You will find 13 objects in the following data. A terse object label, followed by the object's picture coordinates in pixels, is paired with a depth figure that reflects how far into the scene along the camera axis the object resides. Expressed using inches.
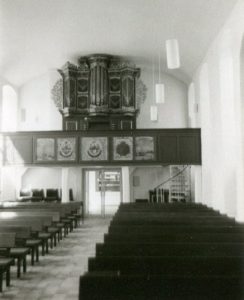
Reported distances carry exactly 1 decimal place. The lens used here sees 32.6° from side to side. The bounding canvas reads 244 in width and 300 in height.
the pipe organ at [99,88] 732.7
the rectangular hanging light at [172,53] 371.6
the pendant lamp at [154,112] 696.4
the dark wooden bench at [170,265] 196.1
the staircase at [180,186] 748.6
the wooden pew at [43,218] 409.8
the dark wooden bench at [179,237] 266.8
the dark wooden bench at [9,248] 297.7
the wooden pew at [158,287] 148.5
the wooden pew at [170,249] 229.1
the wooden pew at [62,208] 541.3
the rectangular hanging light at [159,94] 560.6
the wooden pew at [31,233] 349.1
